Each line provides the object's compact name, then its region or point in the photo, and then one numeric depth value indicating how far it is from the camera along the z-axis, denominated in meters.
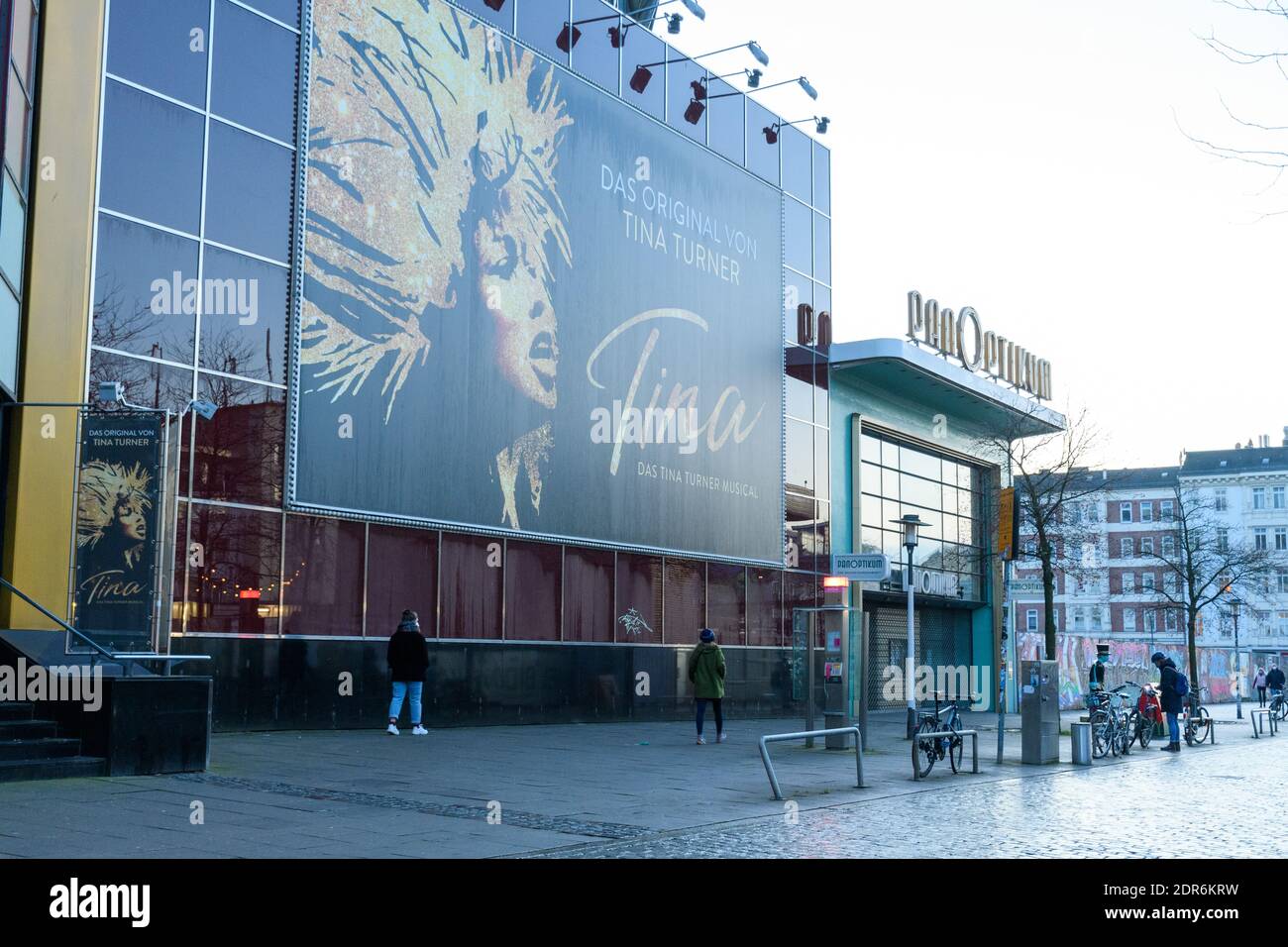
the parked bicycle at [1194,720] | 24.86
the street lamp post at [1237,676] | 36.06
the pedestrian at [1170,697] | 22.75
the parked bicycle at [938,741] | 16.45
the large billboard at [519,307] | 20.58
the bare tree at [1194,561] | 43.59
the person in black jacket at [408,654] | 18.92
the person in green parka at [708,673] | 20.61
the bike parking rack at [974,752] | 16.55
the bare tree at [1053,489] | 28.09
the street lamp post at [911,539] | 21.42
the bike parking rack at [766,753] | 12.35
